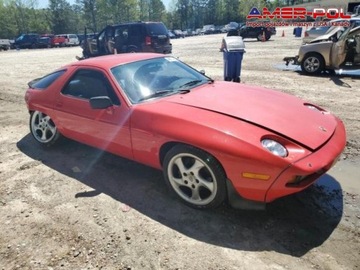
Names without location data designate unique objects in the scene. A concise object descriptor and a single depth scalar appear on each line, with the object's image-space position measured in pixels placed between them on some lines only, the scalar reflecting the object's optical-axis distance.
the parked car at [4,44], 36.69
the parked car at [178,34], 53.47
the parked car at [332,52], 9.23
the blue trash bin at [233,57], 8.65
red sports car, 2.62
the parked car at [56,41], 38.66
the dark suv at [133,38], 13.20
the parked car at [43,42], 38.25
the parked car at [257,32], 29.39
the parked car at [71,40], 39.84
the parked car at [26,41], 37.66
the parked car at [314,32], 17.66
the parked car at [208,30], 64.06
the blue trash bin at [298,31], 30.98
